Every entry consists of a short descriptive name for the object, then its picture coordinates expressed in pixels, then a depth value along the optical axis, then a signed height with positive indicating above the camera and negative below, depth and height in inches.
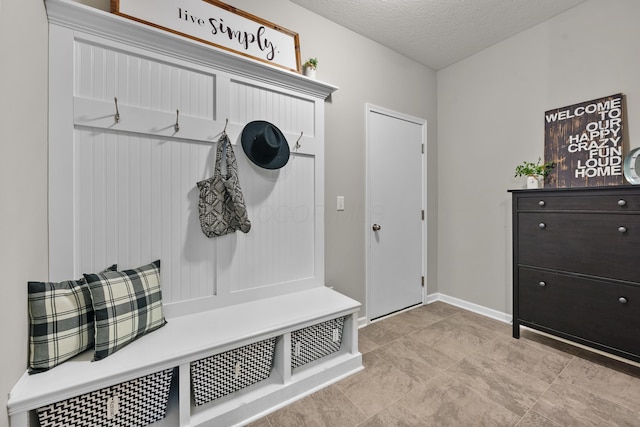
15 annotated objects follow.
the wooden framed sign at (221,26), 62.5 +47.1
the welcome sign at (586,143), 79.6 +21.6
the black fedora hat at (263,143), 71.0 +18.4
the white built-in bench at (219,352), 43.0 -25.9
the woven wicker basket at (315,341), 67.7 -32.3
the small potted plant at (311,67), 84.1 +44.7
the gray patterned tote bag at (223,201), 66.6 +3.3
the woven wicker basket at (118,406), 42.9 -31.8
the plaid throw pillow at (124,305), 49.1 -17.3
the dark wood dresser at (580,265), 68.7 -14.4
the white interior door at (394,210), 105.0 +1.5
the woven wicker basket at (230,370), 55.1 -32.8
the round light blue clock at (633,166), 74.4 +12.6
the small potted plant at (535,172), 91.4 +13.6
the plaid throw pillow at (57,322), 45.3 -18.3
